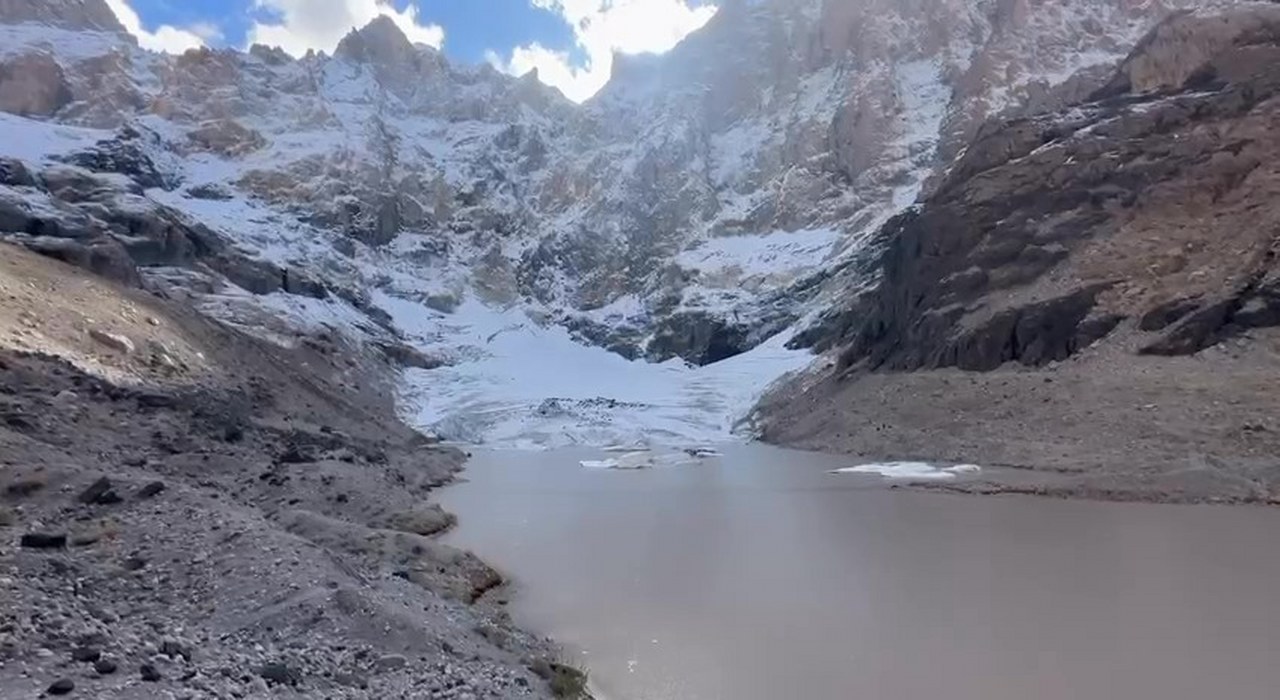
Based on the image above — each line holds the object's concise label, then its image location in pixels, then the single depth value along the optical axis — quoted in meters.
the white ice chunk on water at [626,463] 59.77
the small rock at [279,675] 10.43
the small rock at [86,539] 14.90
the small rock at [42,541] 13.69
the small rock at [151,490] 18.59
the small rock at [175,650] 10.62
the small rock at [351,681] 11.09
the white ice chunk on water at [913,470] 40.41
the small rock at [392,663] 11.98
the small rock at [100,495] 17.56
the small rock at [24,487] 17.08
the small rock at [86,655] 9.77
